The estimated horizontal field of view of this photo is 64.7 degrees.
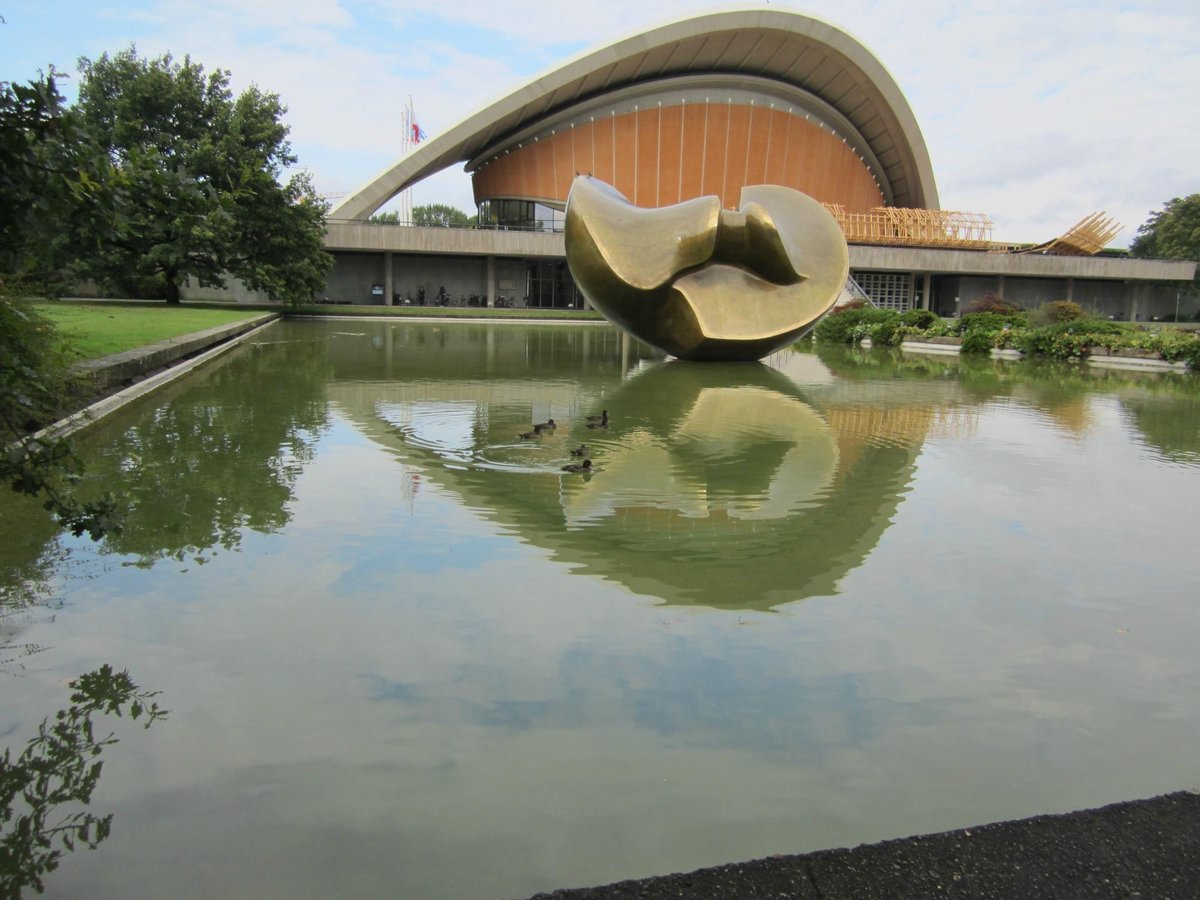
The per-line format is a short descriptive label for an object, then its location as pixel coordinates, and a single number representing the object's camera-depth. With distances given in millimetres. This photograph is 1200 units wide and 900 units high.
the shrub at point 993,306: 33894
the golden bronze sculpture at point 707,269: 14523
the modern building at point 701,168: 40531
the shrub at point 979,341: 23203
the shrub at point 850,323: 27891
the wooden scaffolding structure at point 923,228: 45188
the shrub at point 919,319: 27578
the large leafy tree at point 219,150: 27875
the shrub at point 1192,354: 18750
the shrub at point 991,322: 24516
